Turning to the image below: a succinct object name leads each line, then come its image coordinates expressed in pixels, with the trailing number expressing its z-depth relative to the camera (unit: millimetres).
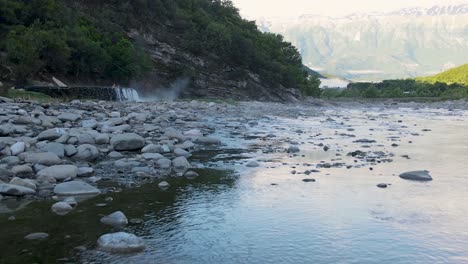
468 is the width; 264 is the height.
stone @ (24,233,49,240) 6656
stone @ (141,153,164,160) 12500
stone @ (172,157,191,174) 11984
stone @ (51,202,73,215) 7889
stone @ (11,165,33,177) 9758
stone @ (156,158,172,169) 11927
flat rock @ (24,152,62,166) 10430
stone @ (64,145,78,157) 11727
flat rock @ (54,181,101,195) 8938
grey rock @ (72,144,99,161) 11875
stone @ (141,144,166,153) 13267
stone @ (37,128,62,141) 12805
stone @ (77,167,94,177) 10367
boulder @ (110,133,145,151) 13320
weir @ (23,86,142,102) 32431
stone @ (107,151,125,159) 12500
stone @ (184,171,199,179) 11187
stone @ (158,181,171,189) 9958
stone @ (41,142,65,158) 11446
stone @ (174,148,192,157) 13886
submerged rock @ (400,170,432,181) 11594
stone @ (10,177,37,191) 8891
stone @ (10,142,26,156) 10999
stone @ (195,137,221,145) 17047
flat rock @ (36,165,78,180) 9648
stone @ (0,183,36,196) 8531
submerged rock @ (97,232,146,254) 6348
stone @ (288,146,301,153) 15823
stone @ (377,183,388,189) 10623
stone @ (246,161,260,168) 12982
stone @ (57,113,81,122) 16672
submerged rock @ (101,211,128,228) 7406
